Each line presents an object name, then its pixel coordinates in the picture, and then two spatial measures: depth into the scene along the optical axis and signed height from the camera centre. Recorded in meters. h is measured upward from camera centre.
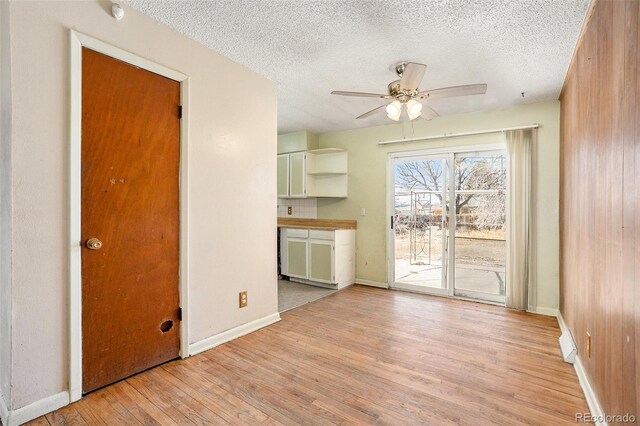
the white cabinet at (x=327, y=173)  4.95 +0.65
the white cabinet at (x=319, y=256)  4.48 -0.64
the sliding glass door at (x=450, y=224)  3.92 -0.15
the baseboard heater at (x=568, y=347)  2.33 -1.07
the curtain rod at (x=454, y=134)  3.52 +1.01
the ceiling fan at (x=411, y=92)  2.26 +0.97
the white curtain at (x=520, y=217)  3.54 -0.05
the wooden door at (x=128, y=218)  1.88 -0.03
